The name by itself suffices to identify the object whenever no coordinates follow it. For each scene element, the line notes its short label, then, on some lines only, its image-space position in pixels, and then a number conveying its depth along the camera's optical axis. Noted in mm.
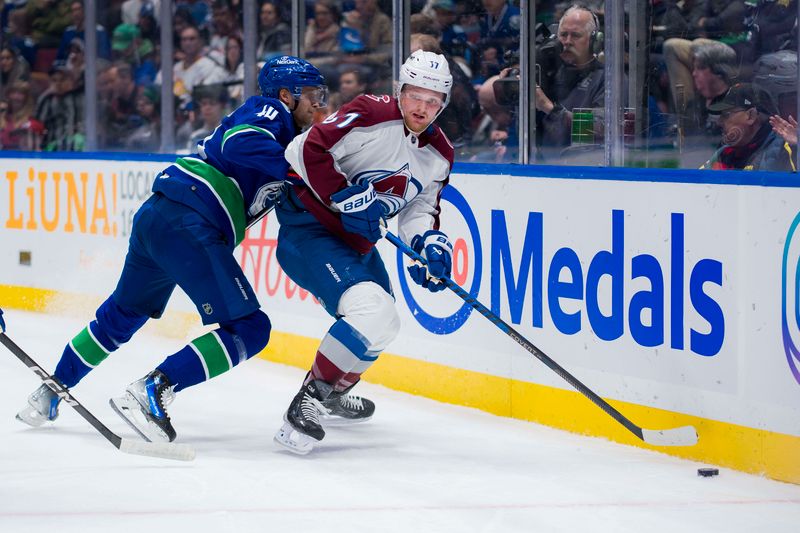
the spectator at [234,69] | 12273
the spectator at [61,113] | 14117
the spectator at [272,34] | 11773
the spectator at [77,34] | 13808
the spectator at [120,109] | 13461
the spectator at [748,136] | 7352
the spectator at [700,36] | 7613
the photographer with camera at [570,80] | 8680
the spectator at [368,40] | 10609
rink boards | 6879
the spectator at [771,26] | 7281
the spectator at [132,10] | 13430
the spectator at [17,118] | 14586
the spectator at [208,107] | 12555
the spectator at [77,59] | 14039
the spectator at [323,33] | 11250
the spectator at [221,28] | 12391
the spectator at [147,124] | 13109
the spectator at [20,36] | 14664
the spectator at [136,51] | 13336
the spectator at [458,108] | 9797
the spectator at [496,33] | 9336
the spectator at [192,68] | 12609
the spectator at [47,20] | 14289
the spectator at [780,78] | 7309
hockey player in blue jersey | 7266
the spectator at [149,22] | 13203
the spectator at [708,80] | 7723
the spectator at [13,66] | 14672
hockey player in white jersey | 7309
